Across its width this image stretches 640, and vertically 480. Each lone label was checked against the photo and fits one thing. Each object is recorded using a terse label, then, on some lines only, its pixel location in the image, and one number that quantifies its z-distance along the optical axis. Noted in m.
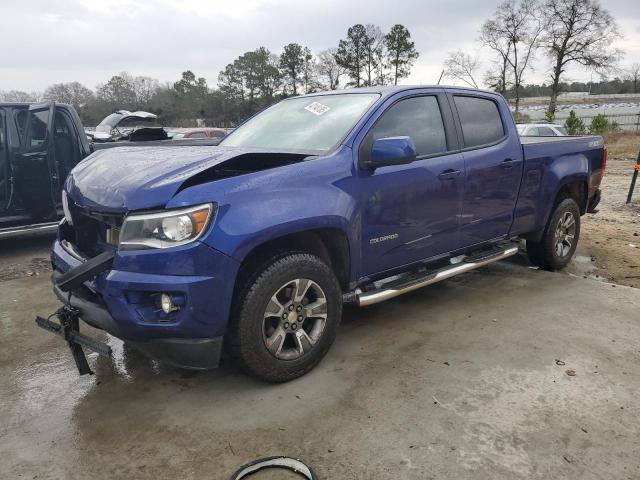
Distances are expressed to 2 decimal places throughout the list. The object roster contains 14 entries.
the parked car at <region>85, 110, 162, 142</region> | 11.89
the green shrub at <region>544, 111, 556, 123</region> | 26.89
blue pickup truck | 2.60
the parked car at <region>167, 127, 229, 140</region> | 11.95
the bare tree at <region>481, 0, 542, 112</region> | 49.05
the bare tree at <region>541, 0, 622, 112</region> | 42.38
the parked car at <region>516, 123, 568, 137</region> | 13.87
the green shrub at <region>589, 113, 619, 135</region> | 26.73
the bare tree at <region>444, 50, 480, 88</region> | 49.41
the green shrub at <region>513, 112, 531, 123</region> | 38.84
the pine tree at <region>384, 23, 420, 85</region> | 55.28
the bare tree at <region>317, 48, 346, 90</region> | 58.25
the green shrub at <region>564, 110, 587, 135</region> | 25.23
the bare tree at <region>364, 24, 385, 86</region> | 57.03
